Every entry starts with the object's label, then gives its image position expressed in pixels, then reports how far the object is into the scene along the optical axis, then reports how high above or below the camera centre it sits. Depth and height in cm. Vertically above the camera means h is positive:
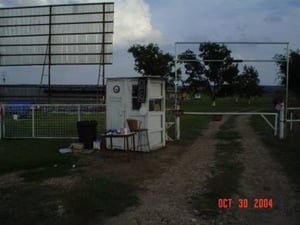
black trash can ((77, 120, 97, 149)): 960 -102
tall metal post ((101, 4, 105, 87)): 2862 +452
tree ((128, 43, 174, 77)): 4481 +526
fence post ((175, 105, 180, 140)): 1168 -96
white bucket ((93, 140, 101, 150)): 950 -135
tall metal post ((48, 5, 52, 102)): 3037 +366
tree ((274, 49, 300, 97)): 2492 +206
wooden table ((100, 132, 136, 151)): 854 -102
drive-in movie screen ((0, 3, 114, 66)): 2910 +582
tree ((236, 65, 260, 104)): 4840 +245
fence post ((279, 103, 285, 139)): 1156 -86
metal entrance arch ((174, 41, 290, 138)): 1173 +185
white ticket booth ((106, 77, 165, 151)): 929 -18
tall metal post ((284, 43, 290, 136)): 1170 -31
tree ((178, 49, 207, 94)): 4225 +264
